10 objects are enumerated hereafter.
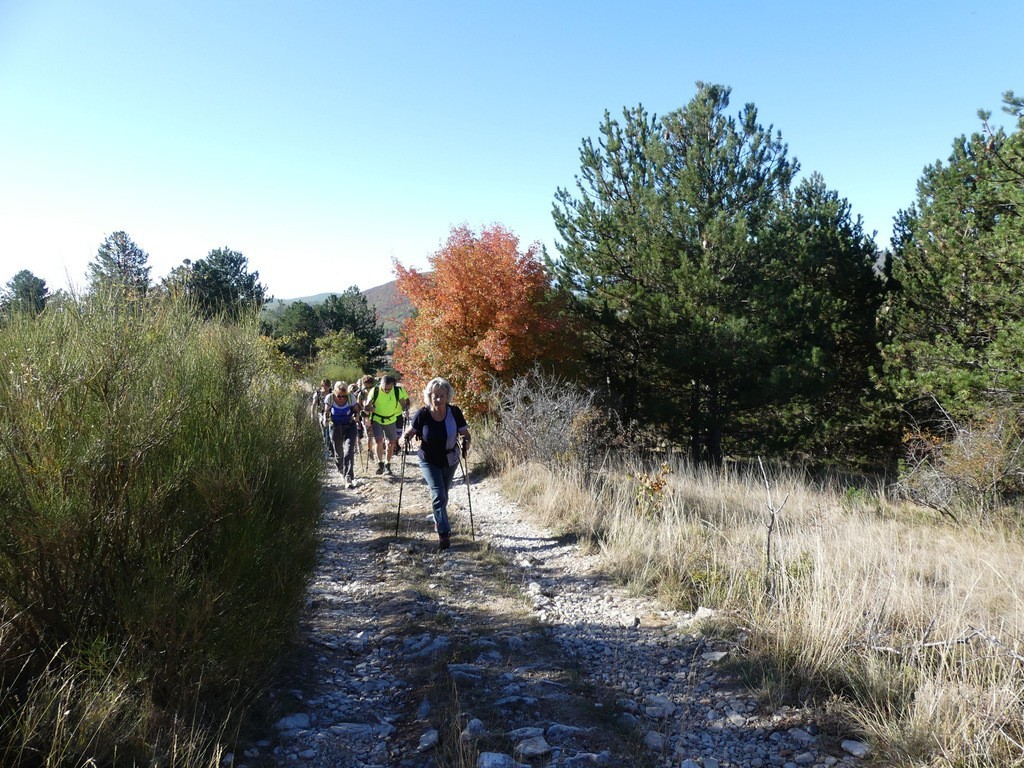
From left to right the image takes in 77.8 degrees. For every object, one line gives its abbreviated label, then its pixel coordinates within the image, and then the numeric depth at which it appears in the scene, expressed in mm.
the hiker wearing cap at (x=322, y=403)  12592
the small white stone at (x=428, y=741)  3164
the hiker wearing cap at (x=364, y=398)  11844
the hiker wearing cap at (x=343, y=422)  10812
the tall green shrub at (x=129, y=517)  2805
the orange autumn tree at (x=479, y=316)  13094
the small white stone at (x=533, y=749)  3018
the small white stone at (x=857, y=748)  2932
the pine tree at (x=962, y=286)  10461
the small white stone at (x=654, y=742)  3111
